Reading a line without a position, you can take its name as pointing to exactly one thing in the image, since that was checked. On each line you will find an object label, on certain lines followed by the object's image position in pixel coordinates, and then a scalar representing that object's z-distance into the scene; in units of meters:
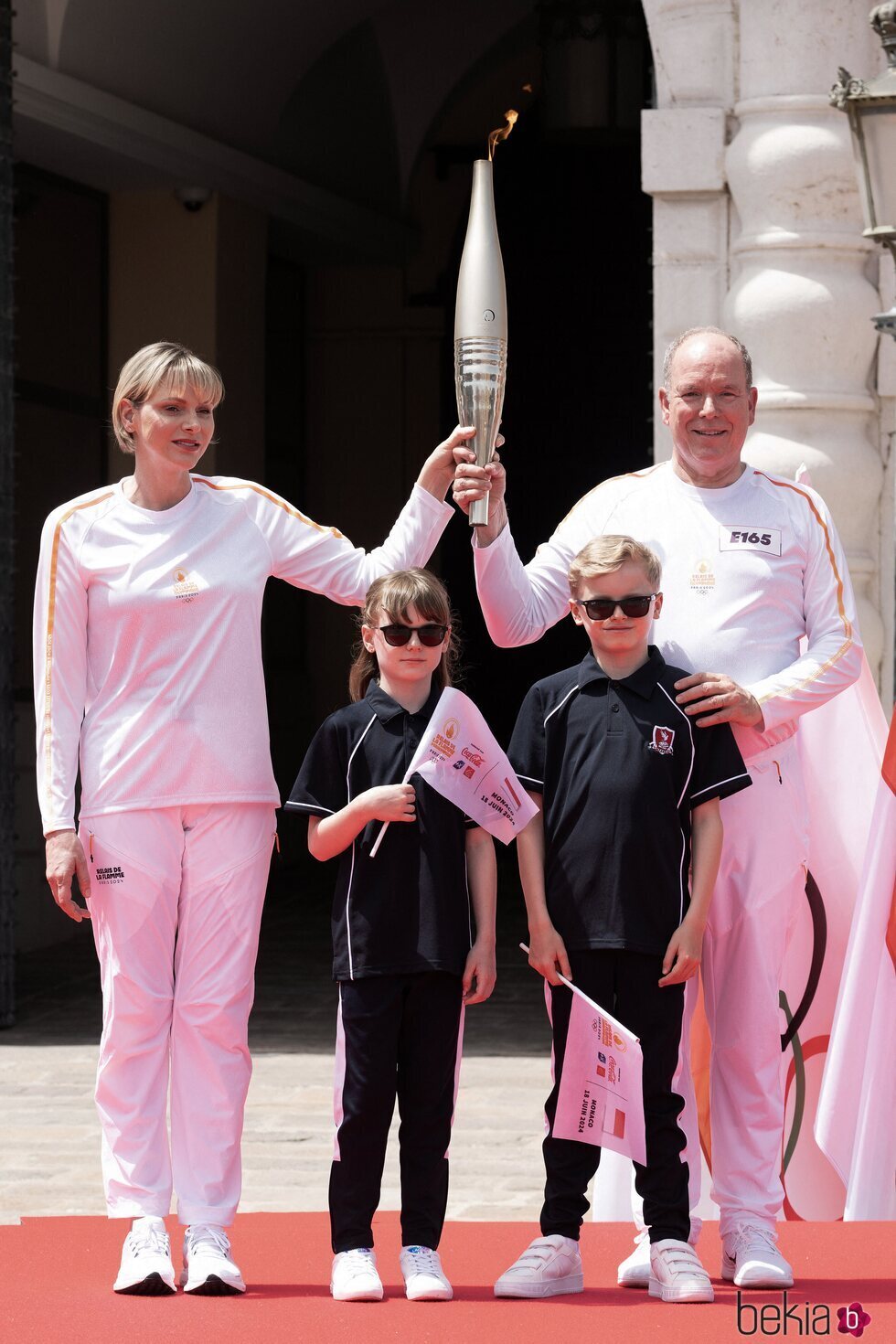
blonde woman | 7.89
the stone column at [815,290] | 13.32
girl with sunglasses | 7.62
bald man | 7.95
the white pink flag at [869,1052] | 9.80
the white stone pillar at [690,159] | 13.61
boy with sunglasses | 7.60
